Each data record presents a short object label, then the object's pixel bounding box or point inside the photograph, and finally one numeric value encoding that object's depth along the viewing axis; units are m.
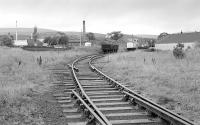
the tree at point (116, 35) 162.25
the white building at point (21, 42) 112.65
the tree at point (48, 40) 118.54
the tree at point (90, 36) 148.25
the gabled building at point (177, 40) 90.17
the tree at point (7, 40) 90.39
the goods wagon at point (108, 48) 53.03
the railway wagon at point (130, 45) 70.43
